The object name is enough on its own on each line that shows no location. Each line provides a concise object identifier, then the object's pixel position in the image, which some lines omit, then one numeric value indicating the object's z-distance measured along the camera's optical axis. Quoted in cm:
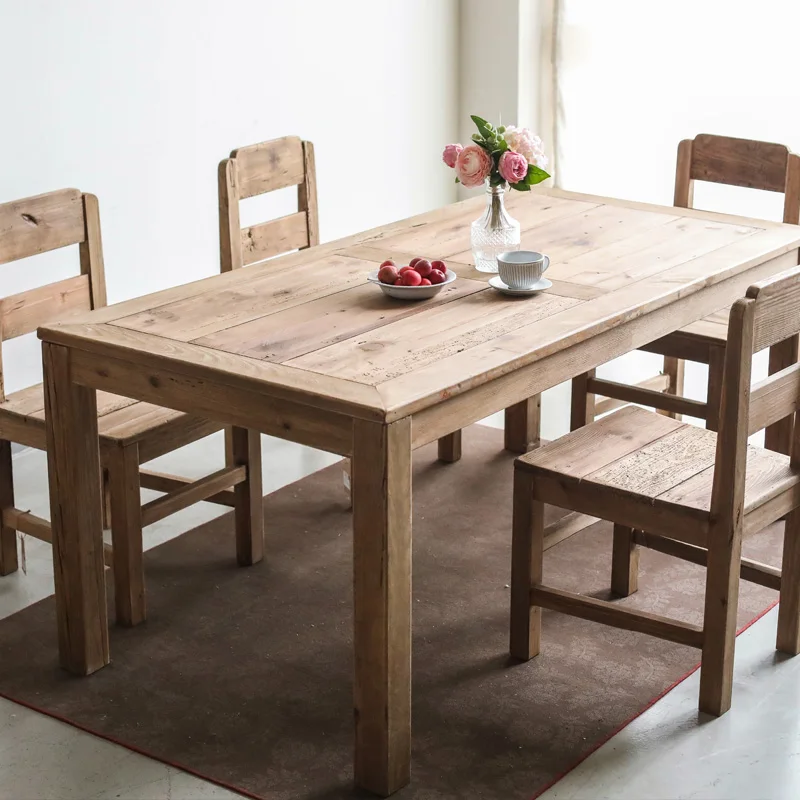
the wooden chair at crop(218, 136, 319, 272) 367
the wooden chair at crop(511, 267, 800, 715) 268
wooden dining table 248
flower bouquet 321
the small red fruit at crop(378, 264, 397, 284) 304
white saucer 306
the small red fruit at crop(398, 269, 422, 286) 303
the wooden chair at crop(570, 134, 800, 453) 373
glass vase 329
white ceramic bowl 302
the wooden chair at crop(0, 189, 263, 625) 317
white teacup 305
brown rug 274
